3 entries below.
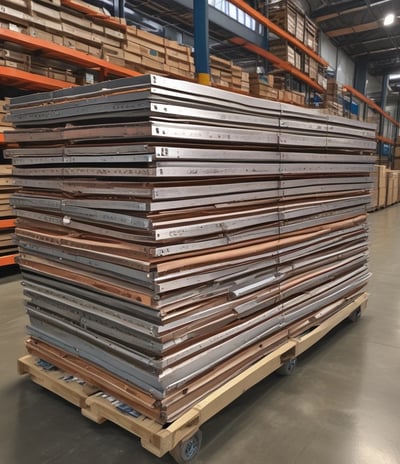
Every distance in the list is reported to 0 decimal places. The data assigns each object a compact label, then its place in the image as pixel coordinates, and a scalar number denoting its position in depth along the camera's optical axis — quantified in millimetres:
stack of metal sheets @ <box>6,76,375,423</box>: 1905
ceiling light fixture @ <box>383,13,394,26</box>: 10875
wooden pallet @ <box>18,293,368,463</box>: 1910
